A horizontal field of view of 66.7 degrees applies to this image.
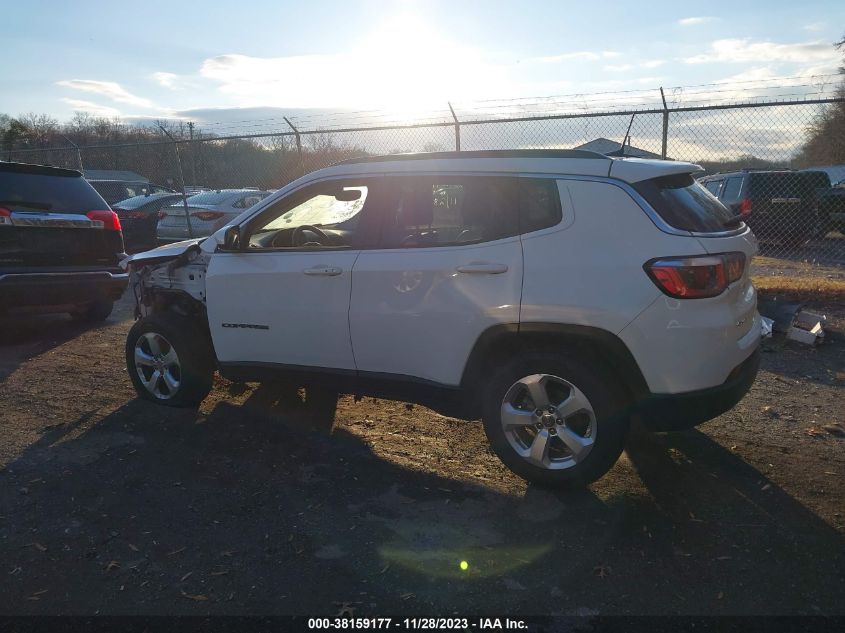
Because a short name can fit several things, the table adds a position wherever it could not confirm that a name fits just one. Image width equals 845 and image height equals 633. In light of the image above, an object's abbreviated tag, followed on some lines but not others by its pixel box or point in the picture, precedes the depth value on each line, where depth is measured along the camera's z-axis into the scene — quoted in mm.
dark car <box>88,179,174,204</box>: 17297
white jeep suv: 3152
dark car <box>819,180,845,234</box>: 14023
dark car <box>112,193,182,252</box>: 13289
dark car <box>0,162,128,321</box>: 6391
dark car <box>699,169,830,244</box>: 12945
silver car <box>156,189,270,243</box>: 11125
